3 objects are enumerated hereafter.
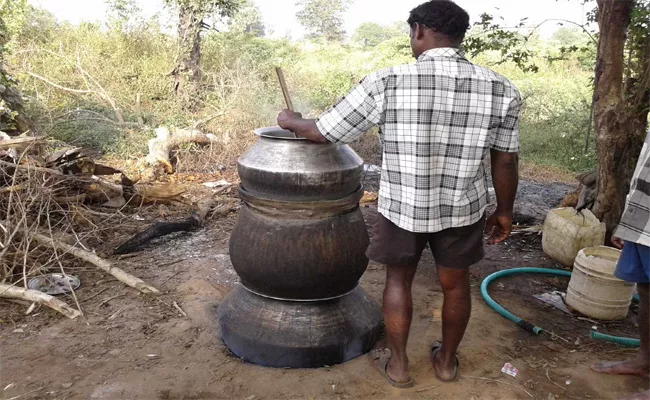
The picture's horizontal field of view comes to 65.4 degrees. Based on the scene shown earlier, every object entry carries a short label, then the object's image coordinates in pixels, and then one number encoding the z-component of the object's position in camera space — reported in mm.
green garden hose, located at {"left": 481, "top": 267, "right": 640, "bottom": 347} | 3404
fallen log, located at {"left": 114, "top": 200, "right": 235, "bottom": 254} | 4848
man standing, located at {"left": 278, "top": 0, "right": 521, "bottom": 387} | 2381
